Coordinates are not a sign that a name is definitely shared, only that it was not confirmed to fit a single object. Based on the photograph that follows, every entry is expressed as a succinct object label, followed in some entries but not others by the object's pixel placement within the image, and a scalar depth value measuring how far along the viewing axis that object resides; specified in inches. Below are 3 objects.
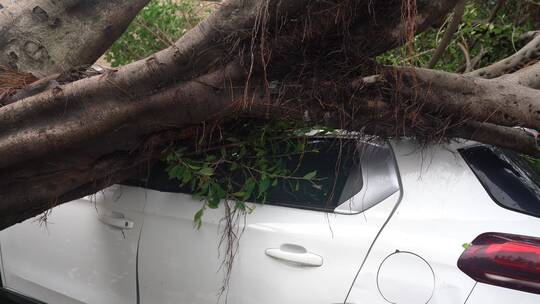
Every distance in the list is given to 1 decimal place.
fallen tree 79.0
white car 79.9
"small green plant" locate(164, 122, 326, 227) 99.1
